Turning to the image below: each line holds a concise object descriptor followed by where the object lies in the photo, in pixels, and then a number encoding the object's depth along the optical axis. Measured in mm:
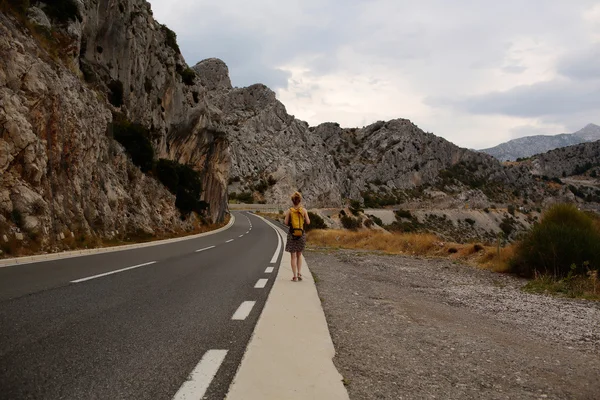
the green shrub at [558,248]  10188
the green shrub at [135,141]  25469
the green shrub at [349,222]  56000
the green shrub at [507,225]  85000
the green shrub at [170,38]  39562
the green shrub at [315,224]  35006
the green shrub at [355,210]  68675
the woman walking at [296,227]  8609
